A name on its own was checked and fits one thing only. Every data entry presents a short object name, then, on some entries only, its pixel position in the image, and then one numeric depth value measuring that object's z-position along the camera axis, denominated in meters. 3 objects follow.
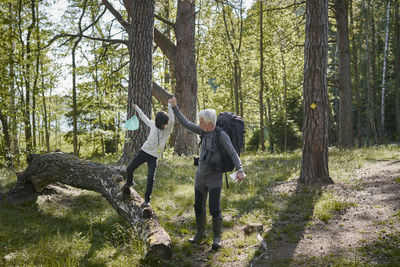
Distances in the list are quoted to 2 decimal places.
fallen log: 5.92
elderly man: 5.19
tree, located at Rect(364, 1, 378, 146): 24.21
